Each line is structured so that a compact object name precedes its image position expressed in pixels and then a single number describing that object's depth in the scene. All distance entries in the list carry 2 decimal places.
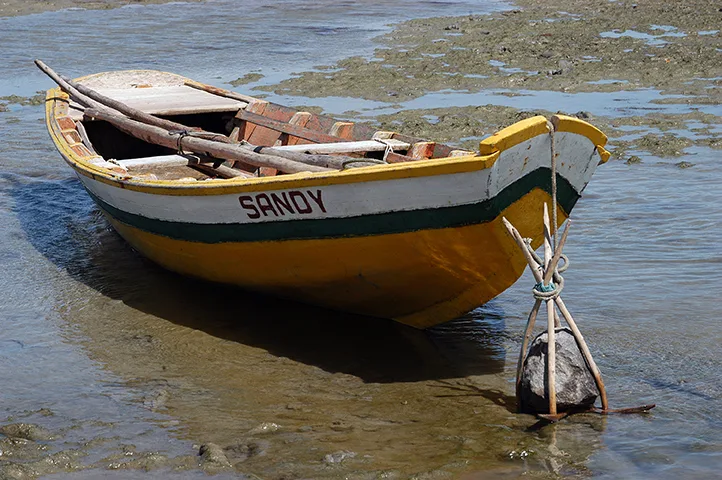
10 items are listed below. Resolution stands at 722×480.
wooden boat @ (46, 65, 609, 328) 10.02
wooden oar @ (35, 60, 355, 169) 12.10
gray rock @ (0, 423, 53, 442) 9.27
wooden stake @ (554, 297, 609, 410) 9.58
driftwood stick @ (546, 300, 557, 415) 9.35
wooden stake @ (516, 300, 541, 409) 9.71
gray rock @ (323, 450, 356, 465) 8.83
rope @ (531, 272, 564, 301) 9.65
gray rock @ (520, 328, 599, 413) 9.57
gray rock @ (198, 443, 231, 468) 8.73
